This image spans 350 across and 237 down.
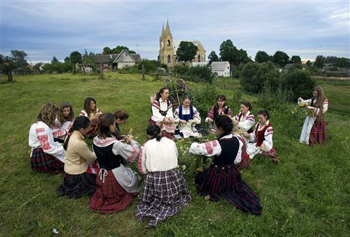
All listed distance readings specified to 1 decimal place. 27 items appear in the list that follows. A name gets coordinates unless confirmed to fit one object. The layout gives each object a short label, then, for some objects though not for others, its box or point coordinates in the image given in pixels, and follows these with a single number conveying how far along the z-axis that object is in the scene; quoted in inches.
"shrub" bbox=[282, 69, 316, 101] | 1064.8
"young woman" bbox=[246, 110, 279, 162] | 168.7
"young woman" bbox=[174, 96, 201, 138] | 233.9
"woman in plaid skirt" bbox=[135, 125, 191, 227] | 118.4
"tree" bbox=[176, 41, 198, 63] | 2536.9
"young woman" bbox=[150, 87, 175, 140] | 221.3
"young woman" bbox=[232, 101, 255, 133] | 202.2
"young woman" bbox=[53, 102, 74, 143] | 191.9
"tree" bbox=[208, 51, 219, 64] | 3080.7
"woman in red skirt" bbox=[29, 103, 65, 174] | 157.4
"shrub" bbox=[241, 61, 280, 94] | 1195.9
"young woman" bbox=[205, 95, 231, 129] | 225.8
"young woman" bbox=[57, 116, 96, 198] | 130.0
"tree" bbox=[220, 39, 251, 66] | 2736.5
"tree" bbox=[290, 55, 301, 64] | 3009.8
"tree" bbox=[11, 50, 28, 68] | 2026.1
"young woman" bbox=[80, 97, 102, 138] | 214.1
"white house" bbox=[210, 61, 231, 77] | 2409.0
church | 2664.9
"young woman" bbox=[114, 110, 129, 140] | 164.7
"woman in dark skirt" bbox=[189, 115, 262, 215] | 117.5
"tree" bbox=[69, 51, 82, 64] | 2508.0
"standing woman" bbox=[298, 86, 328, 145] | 216.7
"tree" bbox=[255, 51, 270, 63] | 3041.3
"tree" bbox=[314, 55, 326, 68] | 2908.5
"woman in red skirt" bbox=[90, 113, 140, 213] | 120.1
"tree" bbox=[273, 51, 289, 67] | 2982.3
